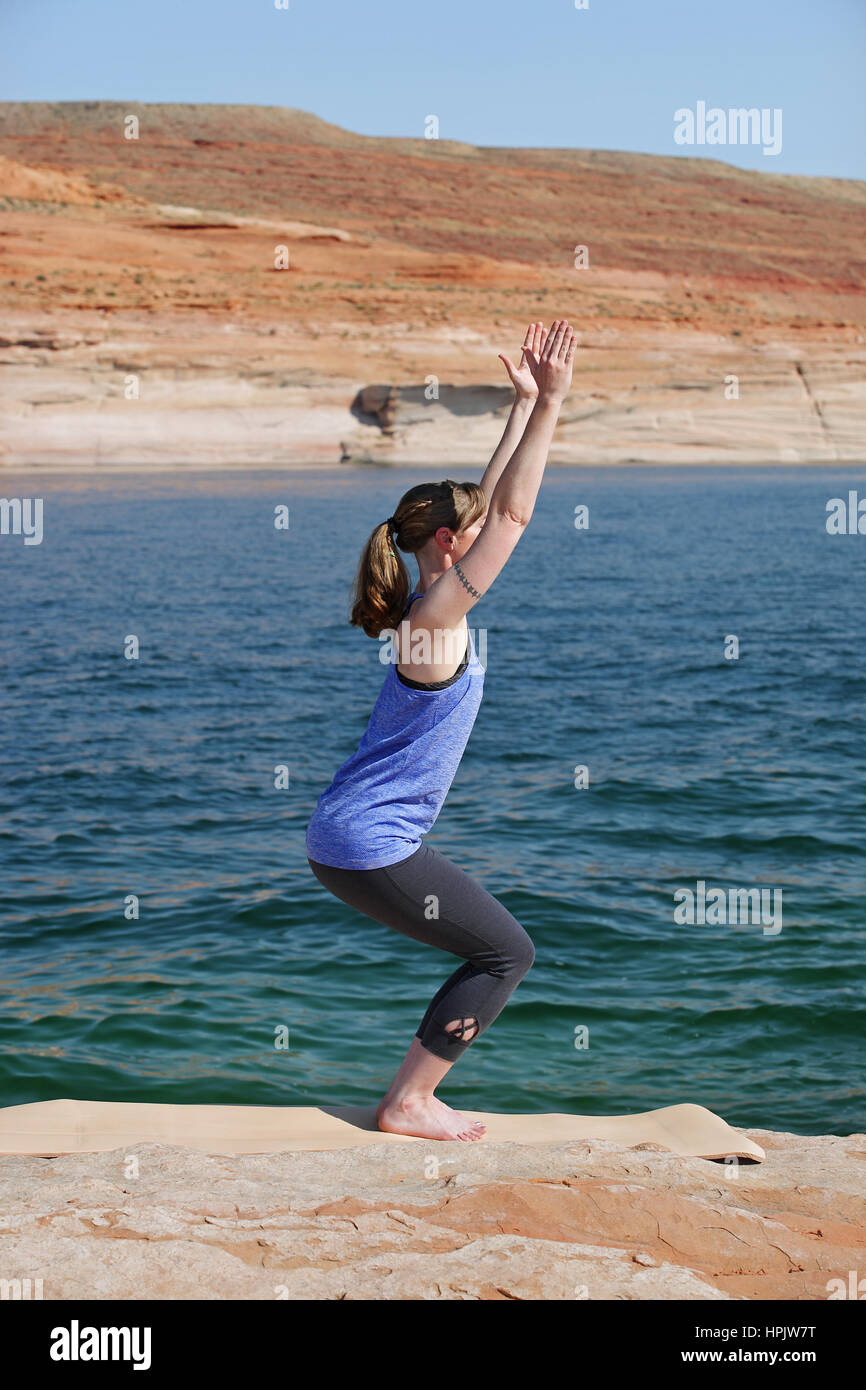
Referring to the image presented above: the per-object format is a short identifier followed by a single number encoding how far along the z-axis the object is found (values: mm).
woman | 3385
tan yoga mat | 4117
